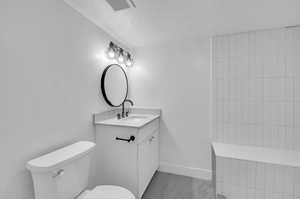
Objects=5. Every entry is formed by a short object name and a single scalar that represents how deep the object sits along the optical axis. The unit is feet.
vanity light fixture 5.74
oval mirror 5.47
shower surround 4.89
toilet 2.80
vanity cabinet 4.63
